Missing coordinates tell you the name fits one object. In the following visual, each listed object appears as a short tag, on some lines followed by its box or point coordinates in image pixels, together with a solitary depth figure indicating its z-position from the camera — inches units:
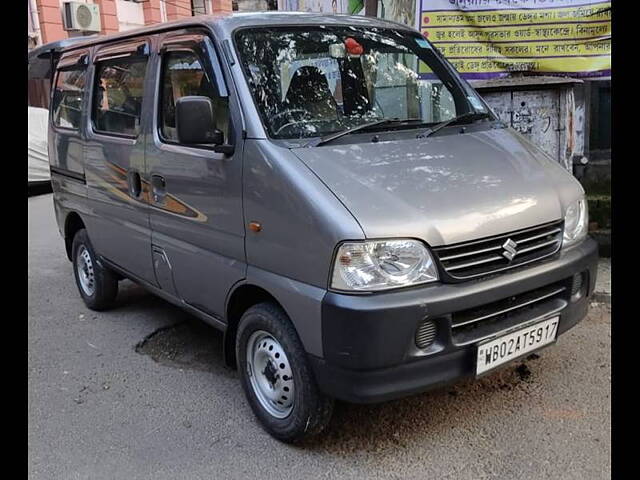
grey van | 103.1
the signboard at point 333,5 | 277.6
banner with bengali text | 212.2
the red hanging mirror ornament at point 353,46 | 144.1
